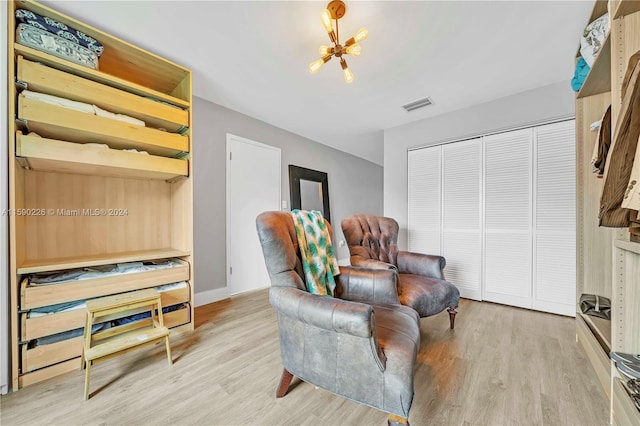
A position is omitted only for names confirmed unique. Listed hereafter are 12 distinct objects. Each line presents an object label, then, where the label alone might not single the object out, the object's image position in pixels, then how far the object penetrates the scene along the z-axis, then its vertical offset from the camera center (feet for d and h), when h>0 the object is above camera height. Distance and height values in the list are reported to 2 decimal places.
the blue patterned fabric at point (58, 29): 4.76 +3.77
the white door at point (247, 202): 9.92 +0.43
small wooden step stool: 4.70 -2.60
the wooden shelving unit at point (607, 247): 3.46 -0.65
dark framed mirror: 12.37 +1.22
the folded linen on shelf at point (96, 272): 5.06 -1.39
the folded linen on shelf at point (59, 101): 4.71 +2.24
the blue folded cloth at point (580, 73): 5.42 +3.13
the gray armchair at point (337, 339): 3.29 -1.90
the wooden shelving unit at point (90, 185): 4.64 +0.71
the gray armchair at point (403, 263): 5.99 -1.51
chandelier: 4.85 +3.67
